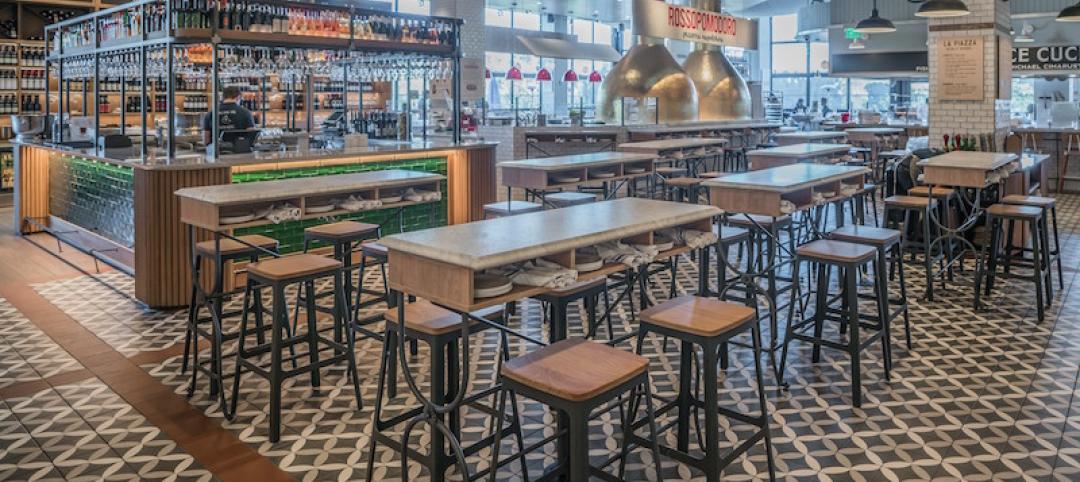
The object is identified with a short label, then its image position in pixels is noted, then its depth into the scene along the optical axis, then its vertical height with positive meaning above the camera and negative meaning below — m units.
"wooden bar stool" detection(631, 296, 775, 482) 2.71 -0.55
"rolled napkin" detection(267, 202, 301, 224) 3.95 -0.11
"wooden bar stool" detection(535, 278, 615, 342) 3.12 -0.43
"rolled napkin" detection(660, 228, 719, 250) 3.32 -0.19
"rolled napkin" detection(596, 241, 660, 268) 2.97 -0.23
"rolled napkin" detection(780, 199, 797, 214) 4.21 -0.08
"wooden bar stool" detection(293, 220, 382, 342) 4.50 -0.26
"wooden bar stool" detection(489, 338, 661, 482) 2.24 -0.55
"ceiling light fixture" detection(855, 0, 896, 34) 9.12 +1.89
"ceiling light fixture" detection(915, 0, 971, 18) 7.03 +1.60
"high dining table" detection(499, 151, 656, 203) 6.12 +0.16
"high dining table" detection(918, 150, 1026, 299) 5.60 +0.14
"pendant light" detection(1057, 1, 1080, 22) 7.44 +1.67
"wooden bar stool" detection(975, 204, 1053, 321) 5.20 -0.39
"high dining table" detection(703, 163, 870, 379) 4.12 -0.02
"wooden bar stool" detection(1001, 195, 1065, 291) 5.65 -0.08
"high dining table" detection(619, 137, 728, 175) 8.52 +0.48
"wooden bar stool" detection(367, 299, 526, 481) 2.78 -0.63
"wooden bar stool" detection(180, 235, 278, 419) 3.73 -0.54
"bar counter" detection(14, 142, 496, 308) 5.50 +0.00
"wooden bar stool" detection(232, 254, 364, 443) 3.38 -0.58
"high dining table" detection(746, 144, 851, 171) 7.33 +0.34
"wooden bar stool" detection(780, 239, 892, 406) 3.76 -0.53
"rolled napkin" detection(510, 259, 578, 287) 2.65 -0.28
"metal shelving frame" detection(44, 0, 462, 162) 5.91 +1.20
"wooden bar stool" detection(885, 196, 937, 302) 5.58 -0.12
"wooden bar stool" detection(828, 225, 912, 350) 4.07 -0.26
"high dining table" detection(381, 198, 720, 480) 2.47 -0.19
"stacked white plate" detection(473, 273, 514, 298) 2.51 -0.30
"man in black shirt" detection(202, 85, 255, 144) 6.94 +0.63
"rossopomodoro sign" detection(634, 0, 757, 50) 10.32 +2.28
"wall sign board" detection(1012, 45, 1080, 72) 14.24 +2.38
